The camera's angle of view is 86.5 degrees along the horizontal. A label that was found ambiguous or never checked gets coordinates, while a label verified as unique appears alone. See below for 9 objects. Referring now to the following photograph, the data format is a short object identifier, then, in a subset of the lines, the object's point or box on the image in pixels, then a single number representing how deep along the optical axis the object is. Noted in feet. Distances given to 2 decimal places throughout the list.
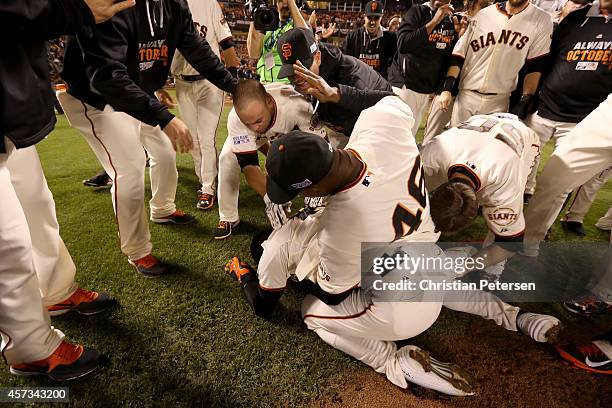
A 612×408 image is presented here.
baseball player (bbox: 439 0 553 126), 10.23
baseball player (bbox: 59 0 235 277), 5.80
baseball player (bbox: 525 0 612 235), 9.10
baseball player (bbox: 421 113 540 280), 5.49
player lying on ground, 4.67
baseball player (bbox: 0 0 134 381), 3.53
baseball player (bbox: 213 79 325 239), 7.32
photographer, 10.97
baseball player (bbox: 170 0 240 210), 10.91
